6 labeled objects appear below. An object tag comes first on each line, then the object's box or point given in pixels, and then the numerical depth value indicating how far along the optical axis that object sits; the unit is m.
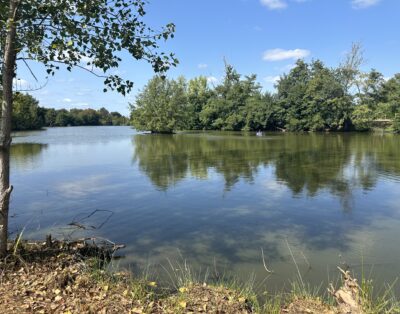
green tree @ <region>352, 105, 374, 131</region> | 64.75
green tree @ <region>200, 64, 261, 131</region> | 74.44
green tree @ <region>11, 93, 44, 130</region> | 83.56
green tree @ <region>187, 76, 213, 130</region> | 80.81
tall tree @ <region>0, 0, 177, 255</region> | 5.34
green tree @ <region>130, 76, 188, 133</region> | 61.47
